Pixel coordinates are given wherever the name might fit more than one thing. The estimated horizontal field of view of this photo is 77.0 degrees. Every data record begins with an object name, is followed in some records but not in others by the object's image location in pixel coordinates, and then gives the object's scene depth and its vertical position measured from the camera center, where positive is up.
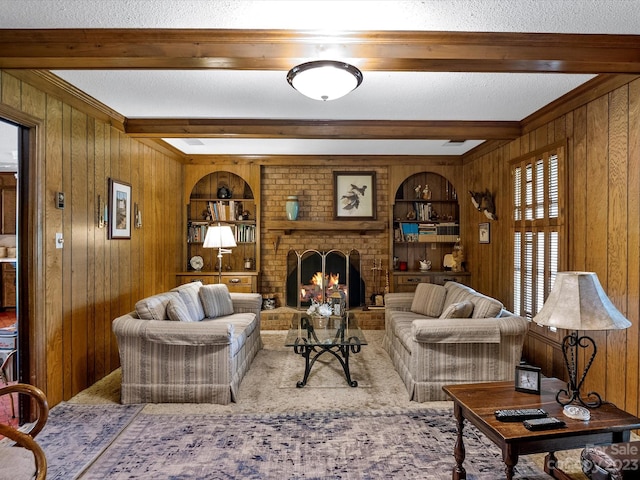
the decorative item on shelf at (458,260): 5.95 -0.35
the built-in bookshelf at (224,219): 6.19 +0.27
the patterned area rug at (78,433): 2.37 -1.35
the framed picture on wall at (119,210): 3.98 +0.27
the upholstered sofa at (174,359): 3.16 -0.99
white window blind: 3.72 +0.12
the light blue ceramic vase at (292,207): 6.04 +0.44
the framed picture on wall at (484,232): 5.23 +0.06
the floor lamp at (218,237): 5.19 -0.01
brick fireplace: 6.22 +0.00
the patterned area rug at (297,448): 2.29 -1.35
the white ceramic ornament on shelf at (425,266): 6.13 -0.45
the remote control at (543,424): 1.75 -0.82
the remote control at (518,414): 1.84 -0.82
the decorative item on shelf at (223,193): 6.20 +0.67
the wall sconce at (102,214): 3.79 +0.21
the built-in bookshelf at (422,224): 6.12 +0.19
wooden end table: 1.71 -0.84
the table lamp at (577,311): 1.85 -0.35
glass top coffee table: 3.61 -0.96
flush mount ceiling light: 2.39 +0.97
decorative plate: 6.09 -0.41
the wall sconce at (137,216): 4.48 +0.22
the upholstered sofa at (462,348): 3.22 -0.92
